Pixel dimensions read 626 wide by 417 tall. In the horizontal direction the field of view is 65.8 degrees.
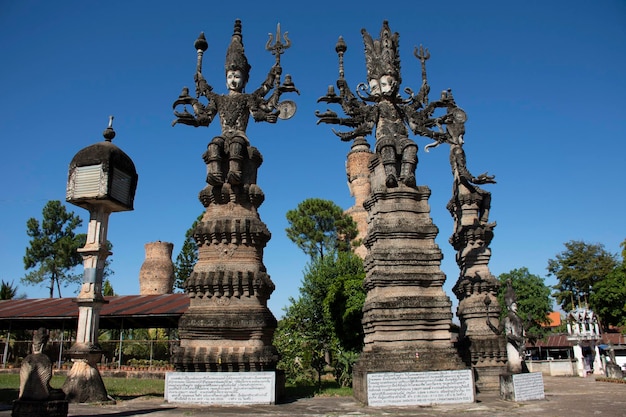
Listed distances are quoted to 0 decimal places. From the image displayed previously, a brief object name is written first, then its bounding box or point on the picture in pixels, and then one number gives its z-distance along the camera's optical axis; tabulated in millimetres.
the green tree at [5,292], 44675
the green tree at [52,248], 52094
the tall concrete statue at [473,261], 16859
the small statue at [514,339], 14555
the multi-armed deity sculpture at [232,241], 13461
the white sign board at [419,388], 11477
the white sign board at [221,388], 11992
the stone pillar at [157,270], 48031
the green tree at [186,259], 46062
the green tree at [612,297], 41062
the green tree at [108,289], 53666
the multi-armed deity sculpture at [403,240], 12914
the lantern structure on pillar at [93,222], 12945
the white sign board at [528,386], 13086
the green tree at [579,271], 47000
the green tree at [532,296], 44906
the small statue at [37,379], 8758
